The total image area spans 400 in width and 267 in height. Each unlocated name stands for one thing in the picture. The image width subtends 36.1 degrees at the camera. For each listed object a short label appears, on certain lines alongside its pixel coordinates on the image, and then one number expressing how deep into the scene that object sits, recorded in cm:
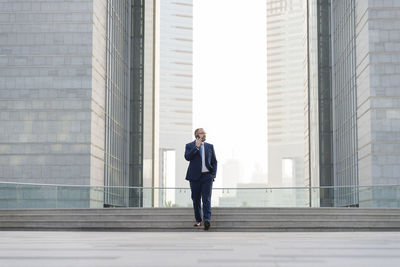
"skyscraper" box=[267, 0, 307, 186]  18075
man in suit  1154
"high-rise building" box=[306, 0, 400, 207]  2914
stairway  1280
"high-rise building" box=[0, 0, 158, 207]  2952
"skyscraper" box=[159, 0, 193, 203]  18138
